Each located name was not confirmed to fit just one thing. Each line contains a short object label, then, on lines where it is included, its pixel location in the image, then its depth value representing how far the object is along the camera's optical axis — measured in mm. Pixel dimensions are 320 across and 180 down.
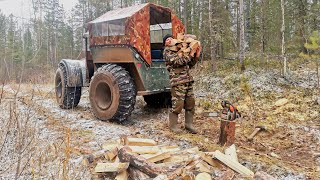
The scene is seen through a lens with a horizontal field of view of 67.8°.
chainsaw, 3950
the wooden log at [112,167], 2797
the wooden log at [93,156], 3100
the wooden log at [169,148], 3298
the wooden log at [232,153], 3152
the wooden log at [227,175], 2741
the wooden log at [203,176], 2665
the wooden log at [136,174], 2741
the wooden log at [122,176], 2753
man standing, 4400
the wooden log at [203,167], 2837
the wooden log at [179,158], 3017
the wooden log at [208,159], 3037
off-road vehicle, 4874
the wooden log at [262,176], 2680
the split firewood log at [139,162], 2736
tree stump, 3865
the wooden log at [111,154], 3150
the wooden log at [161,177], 2567
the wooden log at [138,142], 3462
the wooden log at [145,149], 3160
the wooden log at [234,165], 2866
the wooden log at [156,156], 2979
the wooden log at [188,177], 2611
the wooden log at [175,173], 2643
